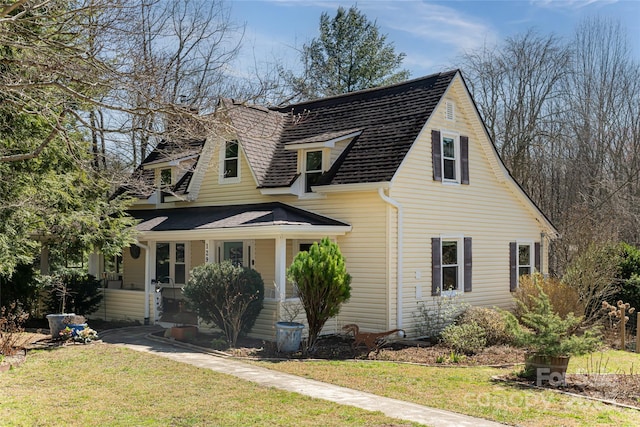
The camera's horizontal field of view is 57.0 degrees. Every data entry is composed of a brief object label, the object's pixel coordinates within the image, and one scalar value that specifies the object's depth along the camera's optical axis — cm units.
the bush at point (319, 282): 1351
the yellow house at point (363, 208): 1556
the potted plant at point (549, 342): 993
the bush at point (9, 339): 1209
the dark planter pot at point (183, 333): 1481
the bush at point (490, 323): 1479
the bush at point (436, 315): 1586
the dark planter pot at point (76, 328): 1418
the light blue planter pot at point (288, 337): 1343
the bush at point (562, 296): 1599
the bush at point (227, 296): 1405
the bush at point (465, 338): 1365
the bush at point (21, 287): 1745
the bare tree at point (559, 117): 2928
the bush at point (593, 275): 1683
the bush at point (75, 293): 1795
